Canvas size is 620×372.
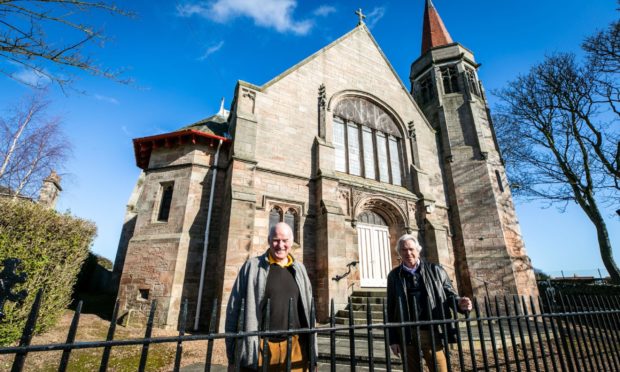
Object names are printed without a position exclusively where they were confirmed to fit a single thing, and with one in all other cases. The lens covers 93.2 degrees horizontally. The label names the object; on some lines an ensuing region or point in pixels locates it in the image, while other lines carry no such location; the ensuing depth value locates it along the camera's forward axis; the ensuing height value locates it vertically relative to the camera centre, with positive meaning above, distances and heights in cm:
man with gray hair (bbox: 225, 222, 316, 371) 251 +2
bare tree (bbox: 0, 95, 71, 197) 1415 +644
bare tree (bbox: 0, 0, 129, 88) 383 +314
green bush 579 +96
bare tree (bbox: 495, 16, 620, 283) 1306 +850
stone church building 902 +406
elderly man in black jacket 323 +13
